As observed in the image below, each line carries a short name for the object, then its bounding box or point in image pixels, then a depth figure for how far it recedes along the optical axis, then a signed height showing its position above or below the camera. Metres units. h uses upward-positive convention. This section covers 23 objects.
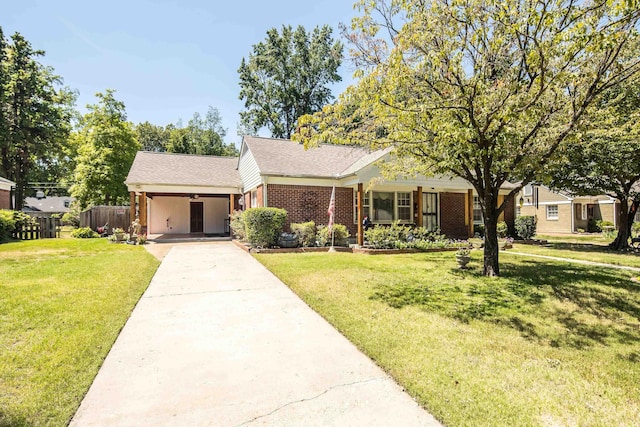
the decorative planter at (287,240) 12.70 -0.95
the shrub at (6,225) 15.11 -0.25
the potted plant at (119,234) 15.73 -0.77
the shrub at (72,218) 25.52 +0.06
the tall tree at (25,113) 25.47 +8.80
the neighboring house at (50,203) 40.98 +2.02
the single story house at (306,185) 14.15 +1.47
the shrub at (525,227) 17.81 -0.77
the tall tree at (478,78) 5.26 +2.51
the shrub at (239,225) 14.39 -0.38
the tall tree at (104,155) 26.20 +5.28
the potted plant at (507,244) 14.17 -1.35
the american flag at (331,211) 12.53 +0.18
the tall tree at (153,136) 48.88 +12.53
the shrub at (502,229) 16.81 -0.82
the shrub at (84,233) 18.20 -0.83
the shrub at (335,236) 13.18 -0.83
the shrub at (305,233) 13.05 -0.69
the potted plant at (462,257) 8.91 -1.20
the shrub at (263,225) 12.13 -0.32
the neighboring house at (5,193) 20.61 +1.73
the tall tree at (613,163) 12.00 +2.08
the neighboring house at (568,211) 27.83 +0.15
